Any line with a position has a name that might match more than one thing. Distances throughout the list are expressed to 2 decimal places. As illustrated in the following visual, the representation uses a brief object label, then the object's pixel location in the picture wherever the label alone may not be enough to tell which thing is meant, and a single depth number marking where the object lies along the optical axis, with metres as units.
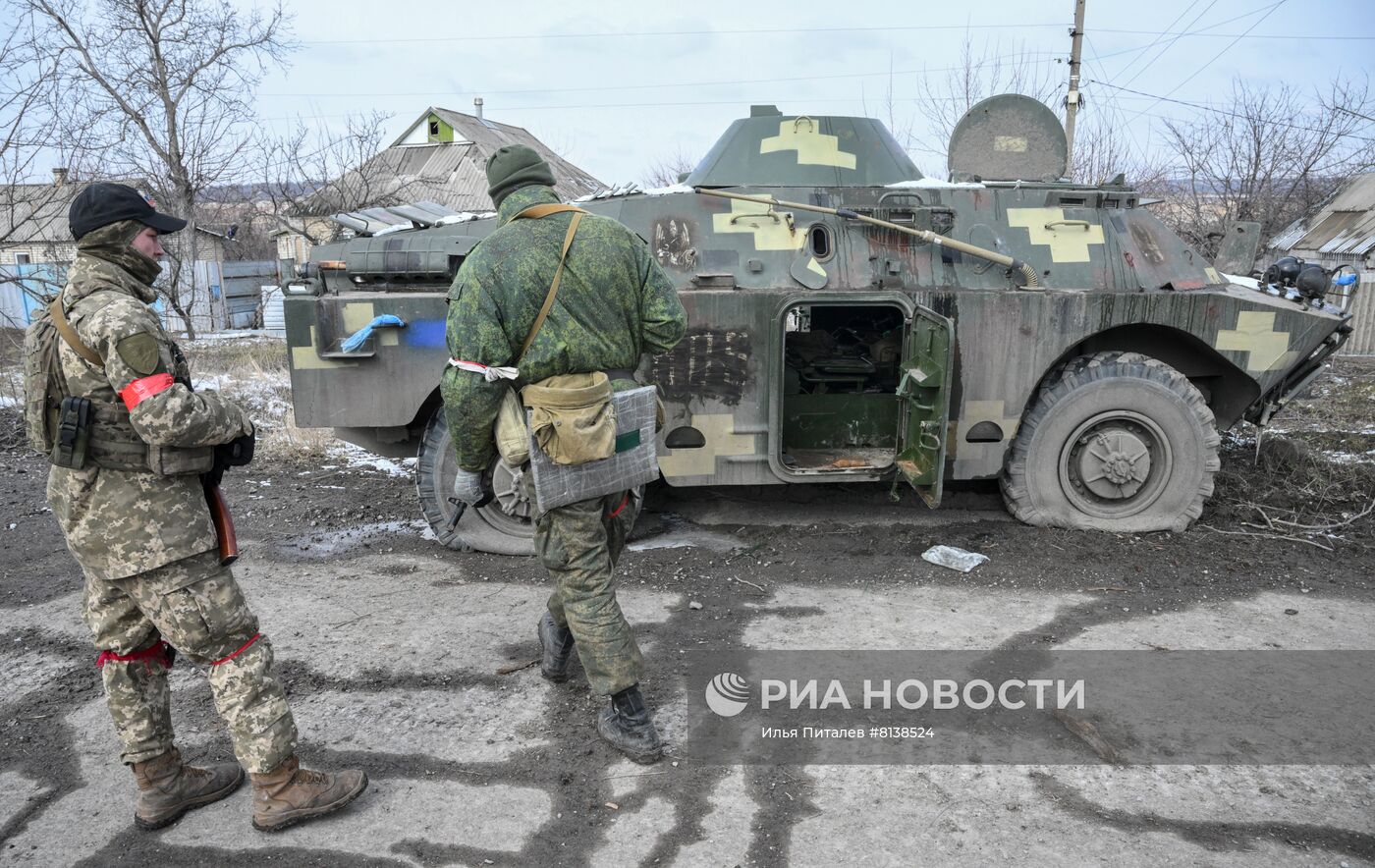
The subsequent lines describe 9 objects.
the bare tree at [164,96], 12.51
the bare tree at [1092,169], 15.95
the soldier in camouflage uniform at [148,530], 2.38
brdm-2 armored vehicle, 4.66
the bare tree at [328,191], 13.39
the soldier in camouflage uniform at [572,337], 2.77
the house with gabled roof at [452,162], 21.05
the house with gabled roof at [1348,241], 14.02
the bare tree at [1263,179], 14.84
